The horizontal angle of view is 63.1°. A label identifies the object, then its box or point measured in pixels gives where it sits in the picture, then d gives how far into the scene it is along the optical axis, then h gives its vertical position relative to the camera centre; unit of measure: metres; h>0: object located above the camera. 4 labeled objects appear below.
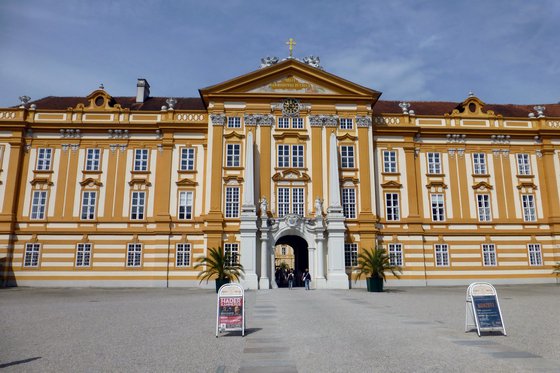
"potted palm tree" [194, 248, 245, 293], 29.80 -0.12
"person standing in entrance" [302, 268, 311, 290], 32.89 -0.95
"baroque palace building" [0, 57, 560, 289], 36.31 +6.56
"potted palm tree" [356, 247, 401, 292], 30.83 -0.19
